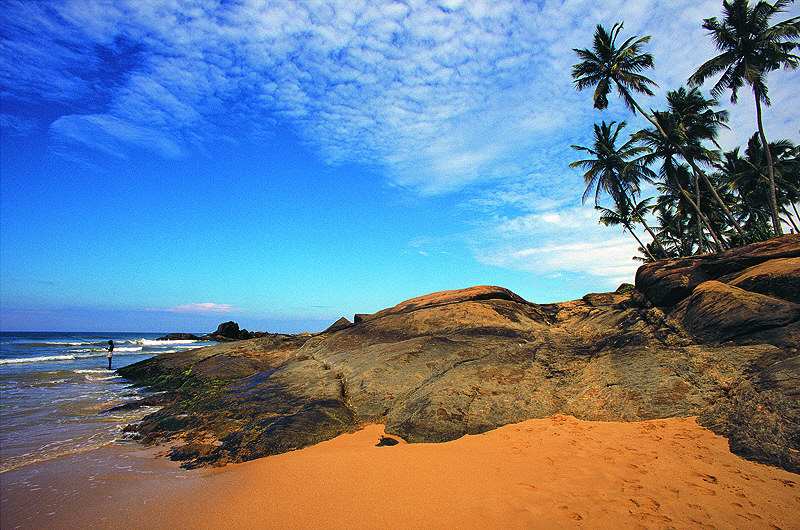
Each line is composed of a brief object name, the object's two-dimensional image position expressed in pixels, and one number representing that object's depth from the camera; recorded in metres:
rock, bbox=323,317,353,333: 15.15
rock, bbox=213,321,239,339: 53.34
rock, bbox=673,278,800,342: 6.27
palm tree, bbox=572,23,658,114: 21.89
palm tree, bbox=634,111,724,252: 23.44
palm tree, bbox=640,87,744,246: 24.42
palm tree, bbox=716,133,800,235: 26.98
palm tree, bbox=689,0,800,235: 18.61
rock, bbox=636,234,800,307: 8.30
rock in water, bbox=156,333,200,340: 68.16
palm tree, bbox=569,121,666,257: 27.70
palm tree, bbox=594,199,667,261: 32.25
